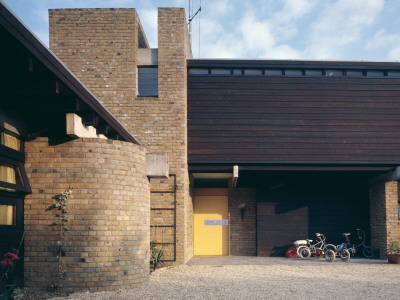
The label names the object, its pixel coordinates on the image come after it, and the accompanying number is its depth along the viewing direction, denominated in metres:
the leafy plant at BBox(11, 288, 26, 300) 6.57
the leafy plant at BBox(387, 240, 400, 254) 13.52
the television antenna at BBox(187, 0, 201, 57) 19.05
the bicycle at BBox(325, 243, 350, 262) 14.15
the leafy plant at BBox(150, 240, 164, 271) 11.57
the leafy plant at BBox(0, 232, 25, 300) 6.02
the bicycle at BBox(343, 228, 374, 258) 15.30
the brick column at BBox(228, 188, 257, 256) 17.03
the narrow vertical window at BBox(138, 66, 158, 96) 13.95
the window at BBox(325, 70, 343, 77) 14.98
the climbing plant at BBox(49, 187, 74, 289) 7.30
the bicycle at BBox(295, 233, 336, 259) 15.18
